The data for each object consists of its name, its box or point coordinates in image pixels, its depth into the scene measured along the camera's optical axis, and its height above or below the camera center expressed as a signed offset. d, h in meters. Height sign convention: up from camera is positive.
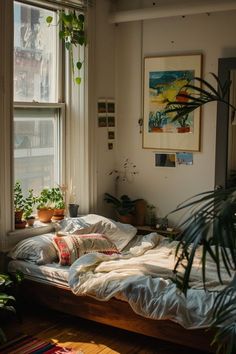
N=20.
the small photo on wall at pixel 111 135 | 5.14 -0.10
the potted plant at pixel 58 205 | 4.66 -0.70
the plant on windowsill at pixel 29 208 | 4.43 -0.70
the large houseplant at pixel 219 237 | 2.08 -0.43
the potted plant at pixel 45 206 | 4.54 -0.69
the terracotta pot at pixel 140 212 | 5.07 -0.82
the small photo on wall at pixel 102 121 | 4.99 +0.03
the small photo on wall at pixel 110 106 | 5.10 +0.17
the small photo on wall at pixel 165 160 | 4.93 -0.32
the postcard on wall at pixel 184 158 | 4.83 -0.30
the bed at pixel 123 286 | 3.30 -1.07
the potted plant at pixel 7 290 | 3.51 -1.15
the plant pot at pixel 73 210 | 4.70 -0.75
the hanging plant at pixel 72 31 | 4.58 +0.79
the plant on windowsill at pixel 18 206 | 4.30 -0.67
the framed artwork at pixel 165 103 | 4.74 +0.20
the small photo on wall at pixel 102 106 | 4.98 +0.17
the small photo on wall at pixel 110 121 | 5.11 +0.03
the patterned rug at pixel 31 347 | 3.46 -1.45
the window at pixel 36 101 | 4.39 +0.19
